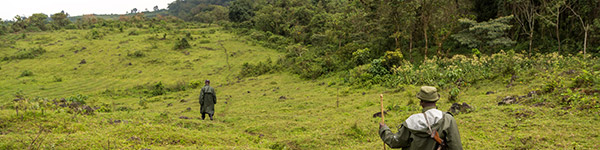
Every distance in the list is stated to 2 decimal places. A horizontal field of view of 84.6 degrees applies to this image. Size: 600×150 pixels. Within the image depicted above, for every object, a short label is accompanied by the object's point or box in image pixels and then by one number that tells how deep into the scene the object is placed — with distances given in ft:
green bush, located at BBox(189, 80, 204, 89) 73.72
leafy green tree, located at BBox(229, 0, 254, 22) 167.22
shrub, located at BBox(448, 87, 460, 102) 31.65
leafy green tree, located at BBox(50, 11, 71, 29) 165.97
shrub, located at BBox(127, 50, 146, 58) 103.04
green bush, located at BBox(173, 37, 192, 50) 113.70
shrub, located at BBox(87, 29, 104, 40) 124.24
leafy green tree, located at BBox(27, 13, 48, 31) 151.65
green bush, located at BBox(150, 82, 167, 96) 68.29
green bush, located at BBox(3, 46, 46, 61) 100.68
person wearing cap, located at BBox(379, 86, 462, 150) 11.34
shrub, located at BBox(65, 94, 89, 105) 47.35
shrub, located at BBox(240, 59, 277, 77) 82.10
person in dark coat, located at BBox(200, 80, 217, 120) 34.32
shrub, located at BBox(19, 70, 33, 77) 84.94
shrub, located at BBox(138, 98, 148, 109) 50.08
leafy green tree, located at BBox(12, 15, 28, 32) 143.00
